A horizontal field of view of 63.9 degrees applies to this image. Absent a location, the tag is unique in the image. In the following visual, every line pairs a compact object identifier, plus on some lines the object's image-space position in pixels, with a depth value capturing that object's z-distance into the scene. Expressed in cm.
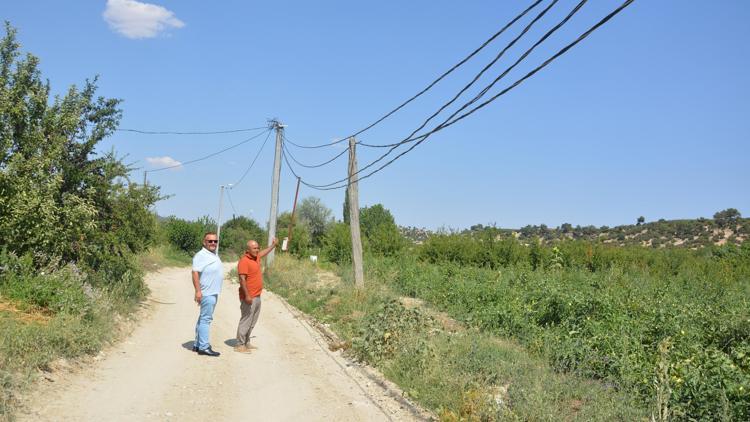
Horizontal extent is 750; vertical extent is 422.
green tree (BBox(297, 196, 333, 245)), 8788
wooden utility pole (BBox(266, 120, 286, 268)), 2805
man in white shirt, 954
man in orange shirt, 1026
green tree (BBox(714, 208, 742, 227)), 5650
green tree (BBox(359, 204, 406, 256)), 3161
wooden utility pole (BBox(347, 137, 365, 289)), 1773
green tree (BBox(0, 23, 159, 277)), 1076
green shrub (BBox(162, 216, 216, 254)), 4400
